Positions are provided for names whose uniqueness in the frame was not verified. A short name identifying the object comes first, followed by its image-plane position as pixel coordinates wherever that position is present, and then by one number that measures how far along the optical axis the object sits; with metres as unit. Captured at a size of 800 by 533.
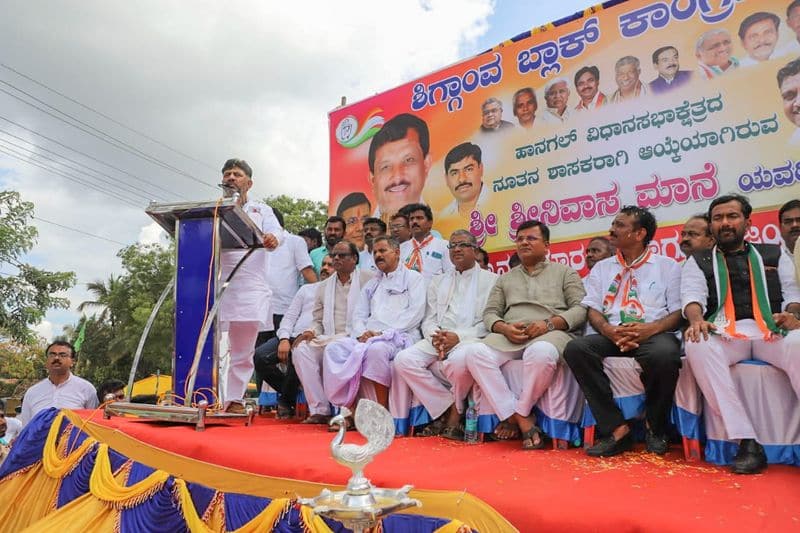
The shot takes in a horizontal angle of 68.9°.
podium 3.86
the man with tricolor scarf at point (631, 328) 2.95
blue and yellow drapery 2.45
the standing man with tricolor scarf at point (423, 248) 5.40
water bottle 3.58
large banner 4.48
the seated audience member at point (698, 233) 4.04
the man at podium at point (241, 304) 4.26
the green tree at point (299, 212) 19.88
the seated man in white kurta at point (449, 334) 3.75
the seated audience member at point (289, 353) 5.24
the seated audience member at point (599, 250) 4.90
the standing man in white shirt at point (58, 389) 5.59
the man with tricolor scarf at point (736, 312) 2.62
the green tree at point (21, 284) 13.61
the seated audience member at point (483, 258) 5.48
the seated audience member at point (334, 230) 6.39
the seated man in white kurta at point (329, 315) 4.68
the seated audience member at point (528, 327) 3.31
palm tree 21.79
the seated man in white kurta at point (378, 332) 4.10
